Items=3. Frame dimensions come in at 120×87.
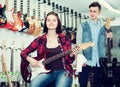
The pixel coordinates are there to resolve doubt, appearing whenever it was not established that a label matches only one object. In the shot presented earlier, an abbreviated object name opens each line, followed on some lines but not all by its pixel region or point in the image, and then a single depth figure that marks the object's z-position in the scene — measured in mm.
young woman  3025
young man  3250
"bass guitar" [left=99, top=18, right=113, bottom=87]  4051
